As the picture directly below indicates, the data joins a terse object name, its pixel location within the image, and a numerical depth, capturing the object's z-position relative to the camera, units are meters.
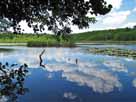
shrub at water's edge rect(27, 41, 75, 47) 32.39
